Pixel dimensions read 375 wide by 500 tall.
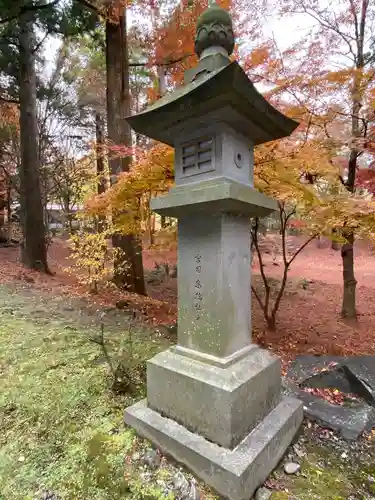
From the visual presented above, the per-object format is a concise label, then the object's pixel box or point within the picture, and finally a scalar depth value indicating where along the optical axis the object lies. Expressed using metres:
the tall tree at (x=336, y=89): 4.93
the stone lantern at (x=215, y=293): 2.04
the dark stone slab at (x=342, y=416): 2.56
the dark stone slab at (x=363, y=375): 2.99
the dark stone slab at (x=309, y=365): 3.42
